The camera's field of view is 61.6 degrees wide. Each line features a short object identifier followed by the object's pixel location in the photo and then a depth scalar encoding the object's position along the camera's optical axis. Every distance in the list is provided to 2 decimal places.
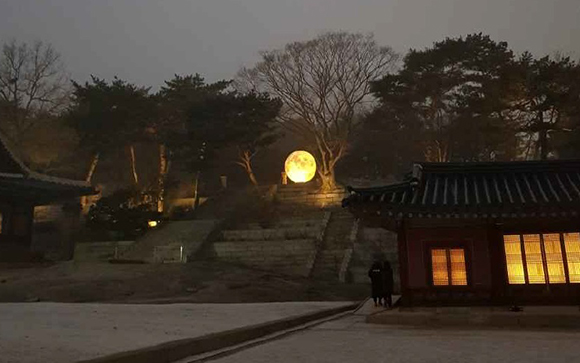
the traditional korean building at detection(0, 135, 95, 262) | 27.83
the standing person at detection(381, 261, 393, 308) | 15.19
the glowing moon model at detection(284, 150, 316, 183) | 37.72
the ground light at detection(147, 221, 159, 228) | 35.69
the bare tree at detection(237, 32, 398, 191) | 38.44
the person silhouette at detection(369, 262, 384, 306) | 15.30
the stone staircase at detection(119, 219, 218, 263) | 28.98
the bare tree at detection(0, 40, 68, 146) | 40.72
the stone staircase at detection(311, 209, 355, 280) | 25.31
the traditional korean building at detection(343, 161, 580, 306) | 12.83
